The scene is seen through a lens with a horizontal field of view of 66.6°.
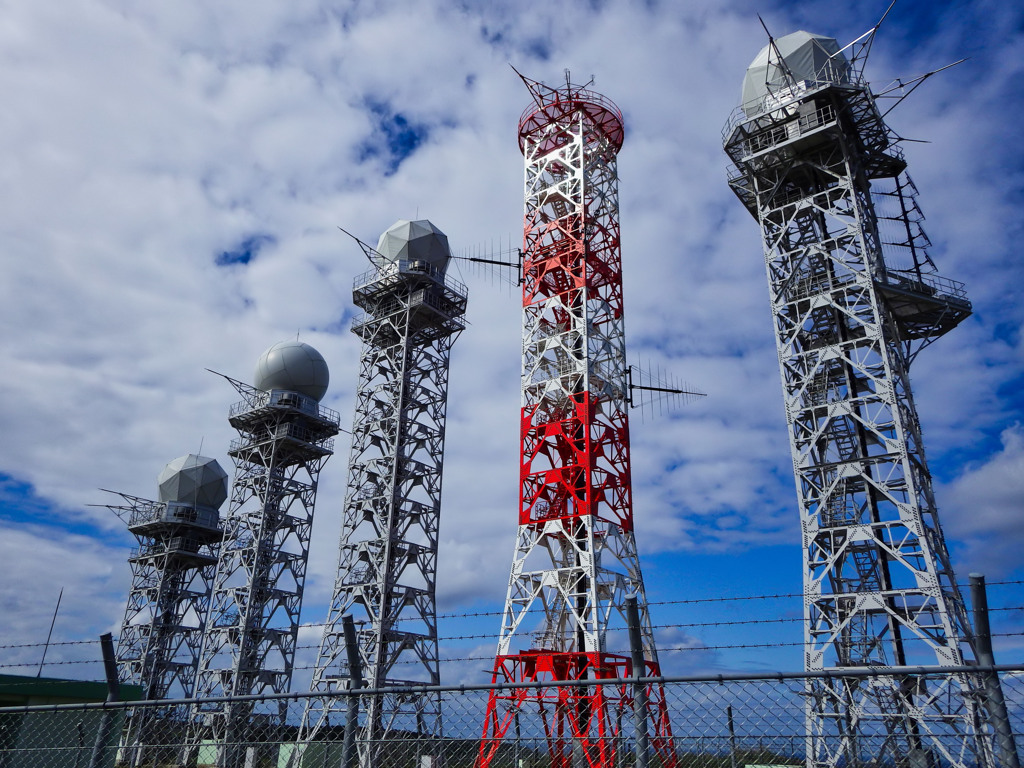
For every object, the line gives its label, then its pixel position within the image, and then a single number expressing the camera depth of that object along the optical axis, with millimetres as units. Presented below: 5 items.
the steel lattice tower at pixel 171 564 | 51594
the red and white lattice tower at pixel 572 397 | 26688
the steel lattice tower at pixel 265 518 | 42375
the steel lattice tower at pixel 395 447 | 35406
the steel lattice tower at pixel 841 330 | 23172
